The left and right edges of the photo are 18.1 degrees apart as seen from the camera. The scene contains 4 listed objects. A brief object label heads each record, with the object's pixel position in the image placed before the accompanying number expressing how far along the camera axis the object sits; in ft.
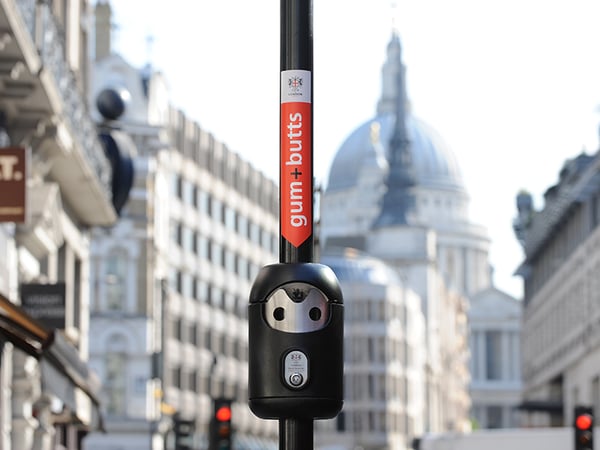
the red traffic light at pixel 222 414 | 117.50
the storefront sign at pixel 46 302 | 94.73
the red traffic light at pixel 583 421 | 112.68
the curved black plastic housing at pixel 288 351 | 27.84
